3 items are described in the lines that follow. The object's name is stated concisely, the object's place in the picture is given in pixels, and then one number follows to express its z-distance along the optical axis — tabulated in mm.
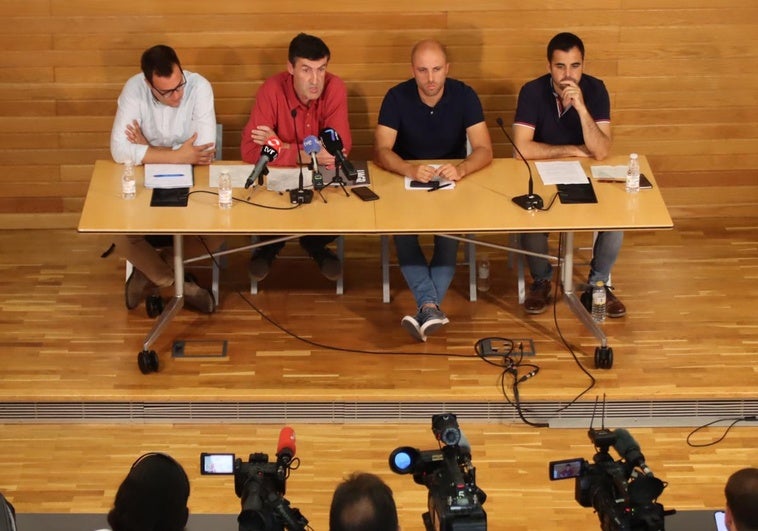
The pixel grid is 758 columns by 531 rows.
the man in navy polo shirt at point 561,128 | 6559
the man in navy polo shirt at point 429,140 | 6434
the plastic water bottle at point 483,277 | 6996
